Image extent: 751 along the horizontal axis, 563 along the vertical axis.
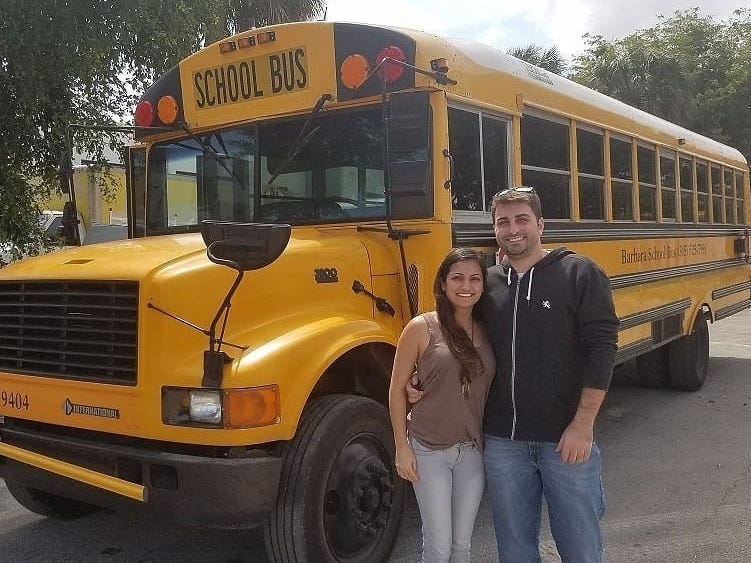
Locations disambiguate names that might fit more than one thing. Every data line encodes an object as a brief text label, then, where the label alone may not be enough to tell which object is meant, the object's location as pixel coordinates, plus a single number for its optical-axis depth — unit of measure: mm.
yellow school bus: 2734
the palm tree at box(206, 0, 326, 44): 13961
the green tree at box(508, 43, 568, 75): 23734
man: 2262
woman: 2445
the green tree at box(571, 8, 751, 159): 22250
